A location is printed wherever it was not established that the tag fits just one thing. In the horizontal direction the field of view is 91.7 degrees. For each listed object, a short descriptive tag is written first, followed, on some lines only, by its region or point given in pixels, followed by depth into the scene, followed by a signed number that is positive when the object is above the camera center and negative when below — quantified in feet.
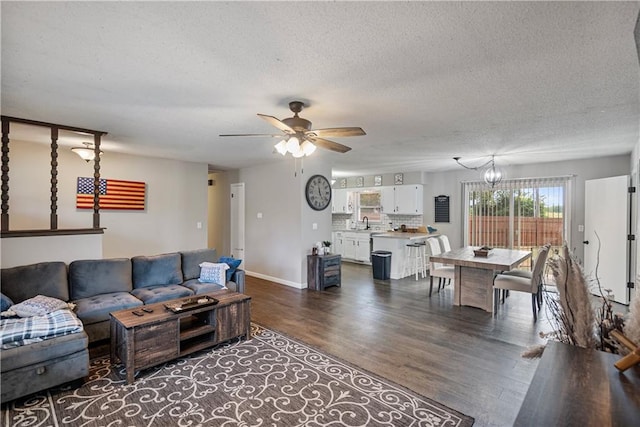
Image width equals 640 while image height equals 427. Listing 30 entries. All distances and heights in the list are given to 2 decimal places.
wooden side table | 18.43 -3.48
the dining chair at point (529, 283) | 13.55 -3.10
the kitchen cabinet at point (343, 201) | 30.48 +1.24
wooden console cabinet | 2.93 -1.91
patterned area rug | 6.99 -4.61
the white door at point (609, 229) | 15.47 -0.83
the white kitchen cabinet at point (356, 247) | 26.91 -2.95
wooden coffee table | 8.55 -3.66
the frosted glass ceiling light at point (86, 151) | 14.30 +2.92
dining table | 14.29 -2.92
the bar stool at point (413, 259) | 21.82 -3.26
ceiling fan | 8.89 +2.36
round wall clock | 19.34 +1.37
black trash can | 20.95 -3.54
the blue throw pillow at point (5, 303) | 9.00 -2.63
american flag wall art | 16.53 +1.10
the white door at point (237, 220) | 23.26 -0.49
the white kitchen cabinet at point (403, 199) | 25.21 +1.18
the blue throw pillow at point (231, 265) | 14.34 -2.39
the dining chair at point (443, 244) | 19.35 -1.93
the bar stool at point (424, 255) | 22.36 -3.13
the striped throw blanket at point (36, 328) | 7.51 -2.92
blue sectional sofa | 7.49 -3.09
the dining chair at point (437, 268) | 16.55 -3.00
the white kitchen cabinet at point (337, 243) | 28.84 -2.72
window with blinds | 19.92 +0.04
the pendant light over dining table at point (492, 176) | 17.51 +2.13
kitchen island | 21.30 -2.23
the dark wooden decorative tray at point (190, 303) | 9.68 -2.93
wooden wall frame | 10.84 +1.35
